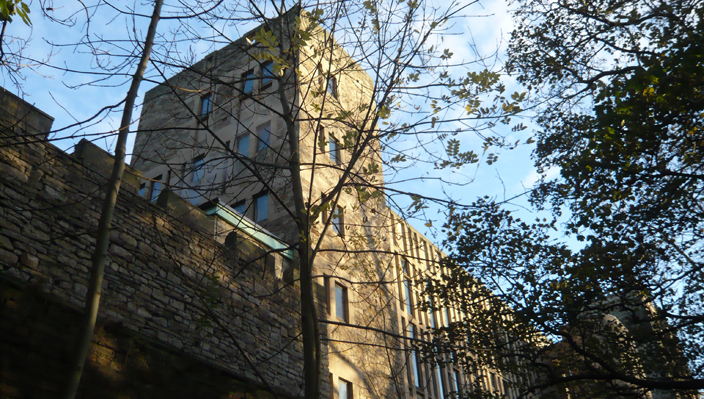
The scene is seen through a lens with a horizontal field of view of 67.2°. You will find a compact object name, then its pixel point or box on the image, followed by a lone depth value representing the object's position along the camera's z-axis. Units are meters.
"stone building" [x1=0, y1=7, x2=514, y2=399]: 6.38
